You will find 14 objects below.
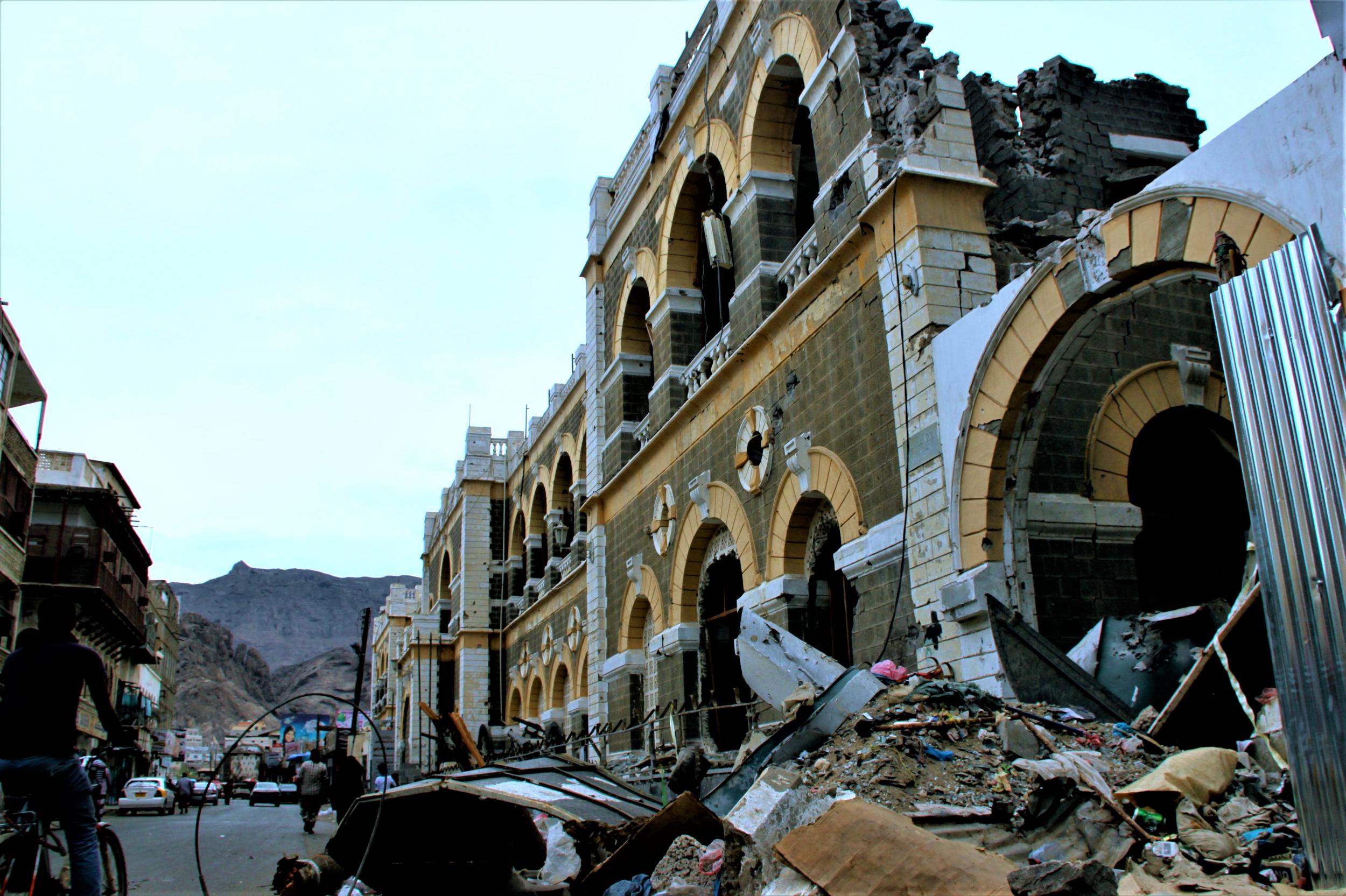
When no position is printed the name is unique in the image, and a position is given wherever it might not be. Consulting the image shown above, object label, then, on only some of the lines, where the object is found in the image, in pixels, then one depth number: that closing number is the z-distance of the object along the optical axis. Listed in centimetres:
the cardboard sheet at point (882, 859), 411
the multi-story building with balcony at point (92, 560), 3030
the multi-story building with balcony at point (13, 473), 2200
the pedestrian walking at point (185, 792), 2636
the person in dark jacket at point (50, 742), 462
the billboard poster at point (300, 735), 5769
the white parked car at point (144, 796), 2428
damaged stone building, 742
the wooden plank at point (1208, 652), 559
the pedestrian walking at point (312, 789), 1491
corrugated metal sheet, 453
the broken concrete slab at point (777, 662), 845
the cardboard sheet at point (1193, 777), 488
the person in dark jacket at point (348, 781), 1216
